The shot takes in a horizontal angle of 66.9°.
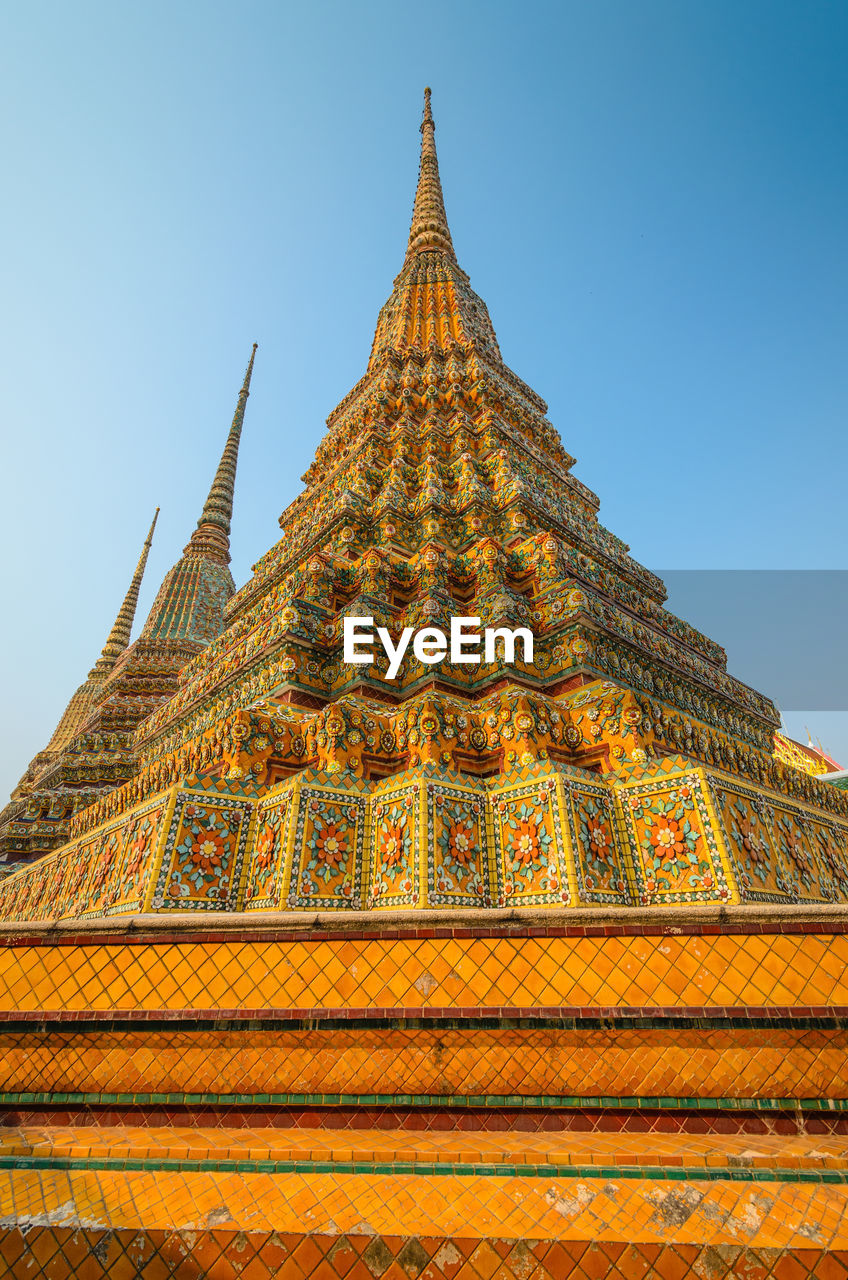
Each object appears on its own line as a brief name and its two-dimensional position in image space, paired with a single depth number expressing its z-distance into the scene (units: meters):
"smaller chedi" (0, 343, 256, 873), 11.59
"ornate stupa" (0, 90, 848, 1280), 1.79
